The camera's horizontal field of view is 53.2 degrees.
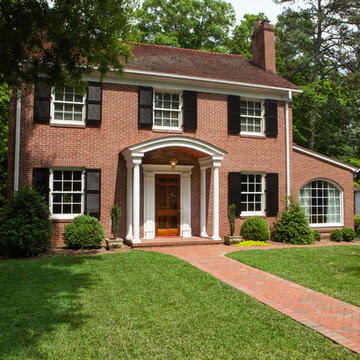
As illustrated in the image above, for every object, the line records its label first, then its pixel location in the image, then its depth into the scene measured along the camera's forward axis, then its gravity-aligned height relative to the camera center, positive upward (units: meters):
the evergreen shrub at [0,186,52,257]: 10.06 -0.76
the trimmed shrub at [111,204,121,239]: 11.40 -0.62
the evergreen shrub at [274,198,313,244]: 13.66 -1.06
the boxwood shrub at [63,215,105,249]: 11.26 -1.07
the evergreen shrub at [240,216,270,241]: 13.44 -1.13
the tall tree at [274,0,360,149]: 24.05 +10.85
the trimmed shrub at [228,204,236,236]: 12.76 -0.75
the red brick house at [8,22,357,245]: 12.01 +1.72
